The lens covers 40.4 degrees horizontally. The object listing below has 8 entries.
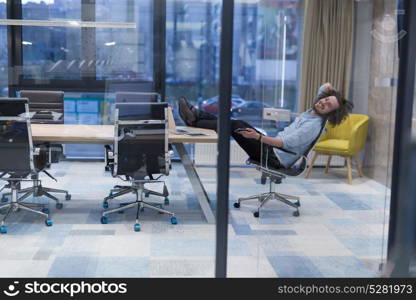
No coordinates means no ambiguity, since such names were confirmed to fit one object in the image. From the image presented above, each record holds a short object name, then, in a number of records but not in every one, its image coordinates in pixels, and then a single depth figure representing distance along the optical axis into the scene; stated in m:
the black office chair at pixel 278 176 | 3.57
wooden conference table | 4.83
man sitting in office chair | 3.33
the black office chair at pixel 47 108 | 5.58
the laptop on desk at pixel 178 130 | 4.95
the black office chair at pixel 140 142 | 4.60
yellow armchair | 3.53
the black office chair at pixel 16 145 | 4.53
